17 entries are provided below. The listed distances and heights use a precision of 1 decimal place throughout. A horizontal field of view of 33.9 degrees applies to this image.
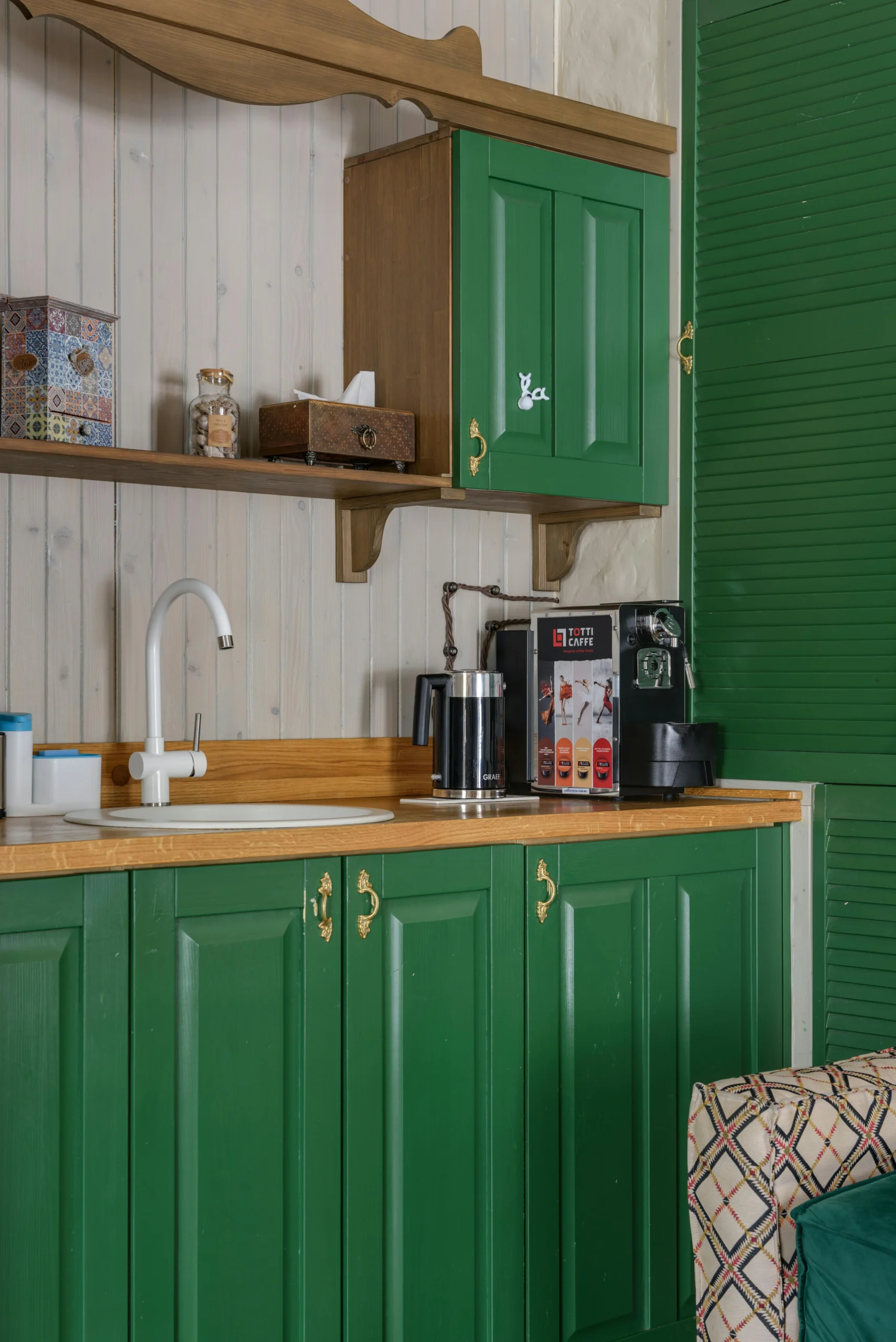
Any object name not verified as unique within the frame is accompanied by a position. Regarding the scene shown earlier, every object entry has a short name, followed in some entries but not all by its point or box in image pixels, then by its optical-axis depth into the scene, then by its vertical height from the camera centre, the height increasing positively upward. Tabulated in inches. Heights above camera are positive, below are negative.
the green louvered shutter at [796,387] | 103.0 +21.2
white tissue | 103.1 +19.9
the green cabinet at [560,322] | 102.1 +25.6
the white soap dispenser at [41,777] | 89.7 -6.5
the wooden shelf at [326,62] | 88.7 +39.6
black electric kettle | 104.4 -4.2
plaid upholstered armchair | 58.9 -20.4
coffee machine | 106.0 -2.4
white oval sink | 79.9 -8.6
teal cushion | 52.7 -21.6
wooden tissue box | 97.0 +16.2
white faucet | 91.6 -4.4
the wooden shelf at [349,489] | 89.0 +12.8
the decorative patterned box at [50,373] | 87.4 +18.0
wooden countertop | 72.3 -9.2
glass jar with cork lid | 96.2 +16.6
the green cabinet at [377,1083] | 72.4 -23.4
